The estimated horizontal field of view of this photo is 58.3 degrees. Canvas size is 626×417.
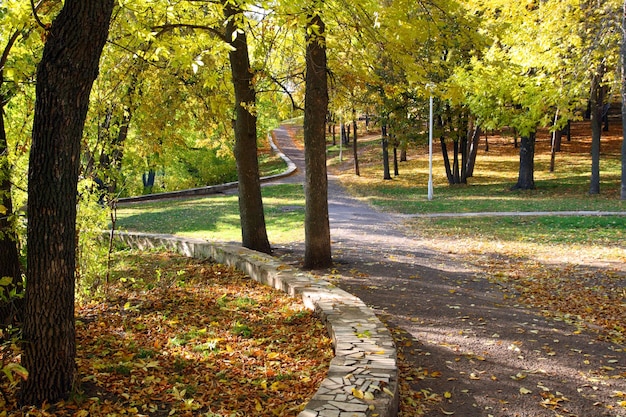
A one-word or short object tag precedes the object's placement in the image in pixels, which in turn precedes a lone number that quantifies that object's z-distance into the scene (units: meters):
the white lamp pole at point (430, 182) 21.77
